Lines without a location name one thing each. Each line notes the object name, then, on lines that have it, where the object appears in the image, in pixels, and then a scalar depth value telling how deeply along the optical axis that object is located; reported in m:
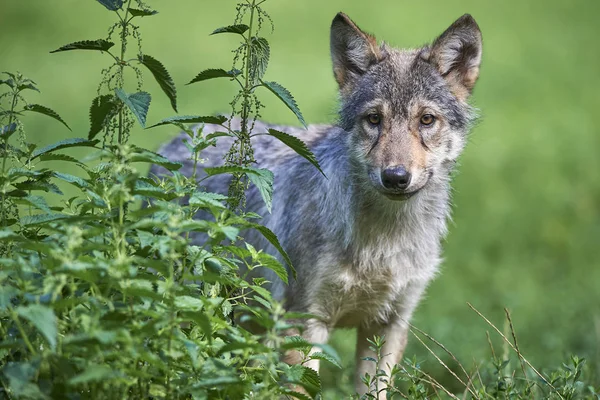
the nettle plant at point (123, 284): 5.31
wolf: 9.33
